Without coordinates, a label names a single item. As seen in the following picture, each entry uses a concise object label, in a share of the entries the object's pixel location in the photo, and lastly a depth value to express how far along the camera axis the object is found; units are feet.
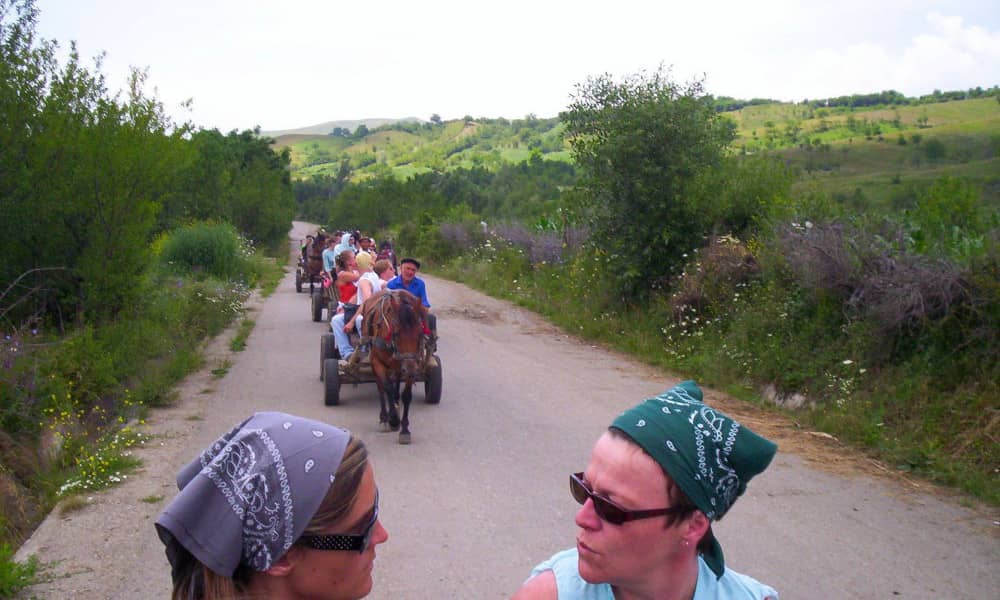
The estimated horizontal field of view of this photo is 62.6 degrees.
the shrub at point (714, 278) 45.93
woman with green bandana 6.48
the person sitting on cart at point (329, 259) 66.28
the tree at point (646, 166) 51.13
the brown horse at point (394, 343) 29.91
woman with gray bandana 5.63
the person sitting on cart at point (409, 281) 34.60
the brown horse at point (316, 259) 78.74
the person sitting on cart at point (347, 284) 41.39
